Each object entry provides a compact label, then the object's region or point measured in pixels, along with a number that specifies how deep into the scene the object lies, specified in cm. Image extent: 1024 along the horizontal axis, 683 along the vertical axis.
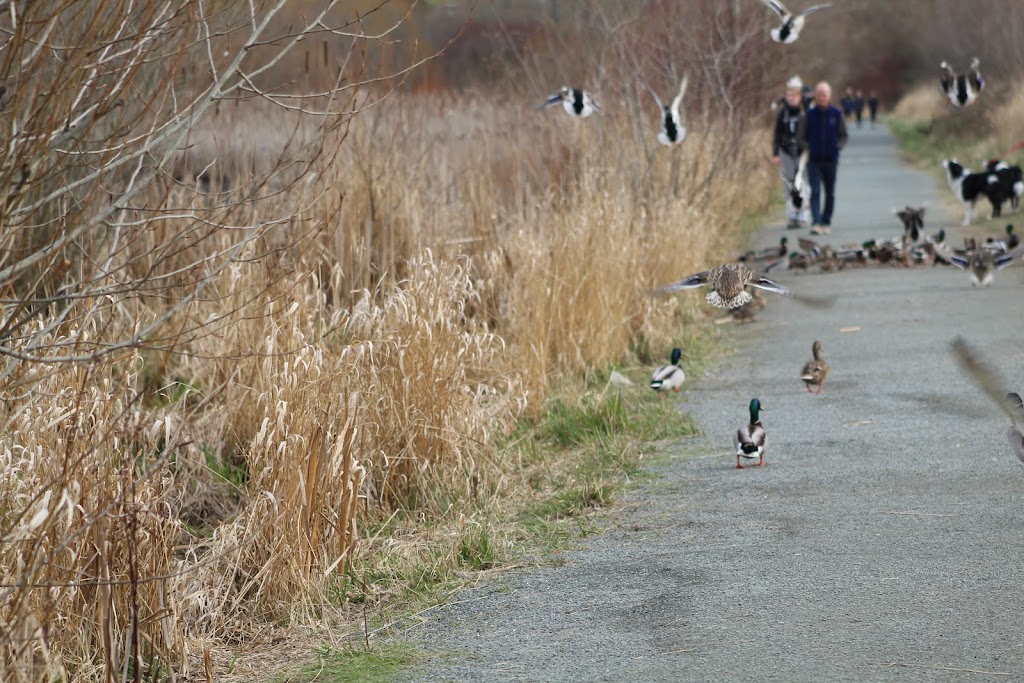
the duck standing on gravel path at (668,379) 1653
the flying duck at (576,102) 2086
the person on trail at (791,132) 3522
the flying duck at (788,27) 1964
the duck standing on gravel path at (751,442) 1345
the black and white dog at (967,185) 3569
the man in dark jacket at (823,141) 3416
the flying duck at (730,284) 1327
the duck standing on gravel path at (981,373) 741
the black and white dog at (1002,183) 3581
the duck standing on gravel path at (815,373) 1680
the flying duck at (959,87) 2172
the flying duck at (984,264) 2466
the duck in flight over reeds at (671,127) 1972
